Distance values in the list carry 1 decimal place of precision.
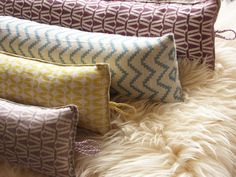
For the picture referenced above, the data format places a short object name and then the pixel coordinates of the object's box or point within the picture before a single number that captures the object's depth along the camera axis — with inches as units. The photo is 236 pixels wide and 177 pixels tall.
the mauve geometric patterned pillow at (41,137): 30.1
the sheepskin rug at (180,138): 29.3
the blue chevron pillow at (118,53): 32.1
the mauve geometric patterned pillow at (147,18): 33.6
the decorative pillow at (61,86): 31.2
